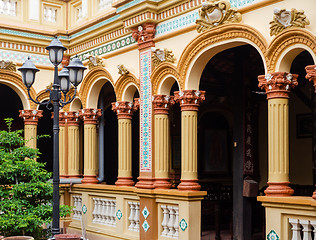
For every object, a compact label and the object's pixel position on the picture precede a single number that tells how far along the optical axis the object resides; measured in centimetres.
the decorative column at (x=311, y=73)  764
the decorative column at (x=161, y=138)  1055
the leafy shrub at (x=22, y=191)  970
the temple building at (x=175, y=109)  833
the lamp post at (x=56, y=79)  857
